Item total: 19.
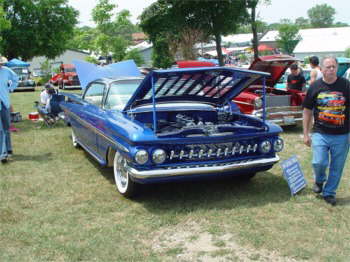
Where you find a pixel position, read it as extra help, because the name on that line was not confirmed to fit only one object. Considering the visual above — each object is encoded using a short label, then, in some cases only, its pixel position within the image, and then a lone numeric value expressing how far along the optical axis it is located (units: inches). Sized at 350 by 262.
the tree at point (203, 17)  1084.0
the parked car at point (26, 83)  1044.5
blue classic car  176.4
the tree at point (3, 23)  557.6
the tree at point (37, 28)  1421.0
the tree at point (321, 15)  5802.2
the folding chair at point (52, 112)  409.7
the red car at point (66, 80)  1098.7
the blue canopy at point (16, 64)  1133.0
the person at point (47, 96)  420.5
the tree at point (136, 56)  1461.9
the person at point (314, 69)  325.3
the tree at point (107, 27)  1061.8
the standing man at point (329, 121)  176.7
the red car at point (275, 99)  345.4
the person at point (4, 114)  264.7
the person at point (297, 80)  381.1
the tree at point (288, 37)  2553.9
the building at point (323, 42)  1974.7
